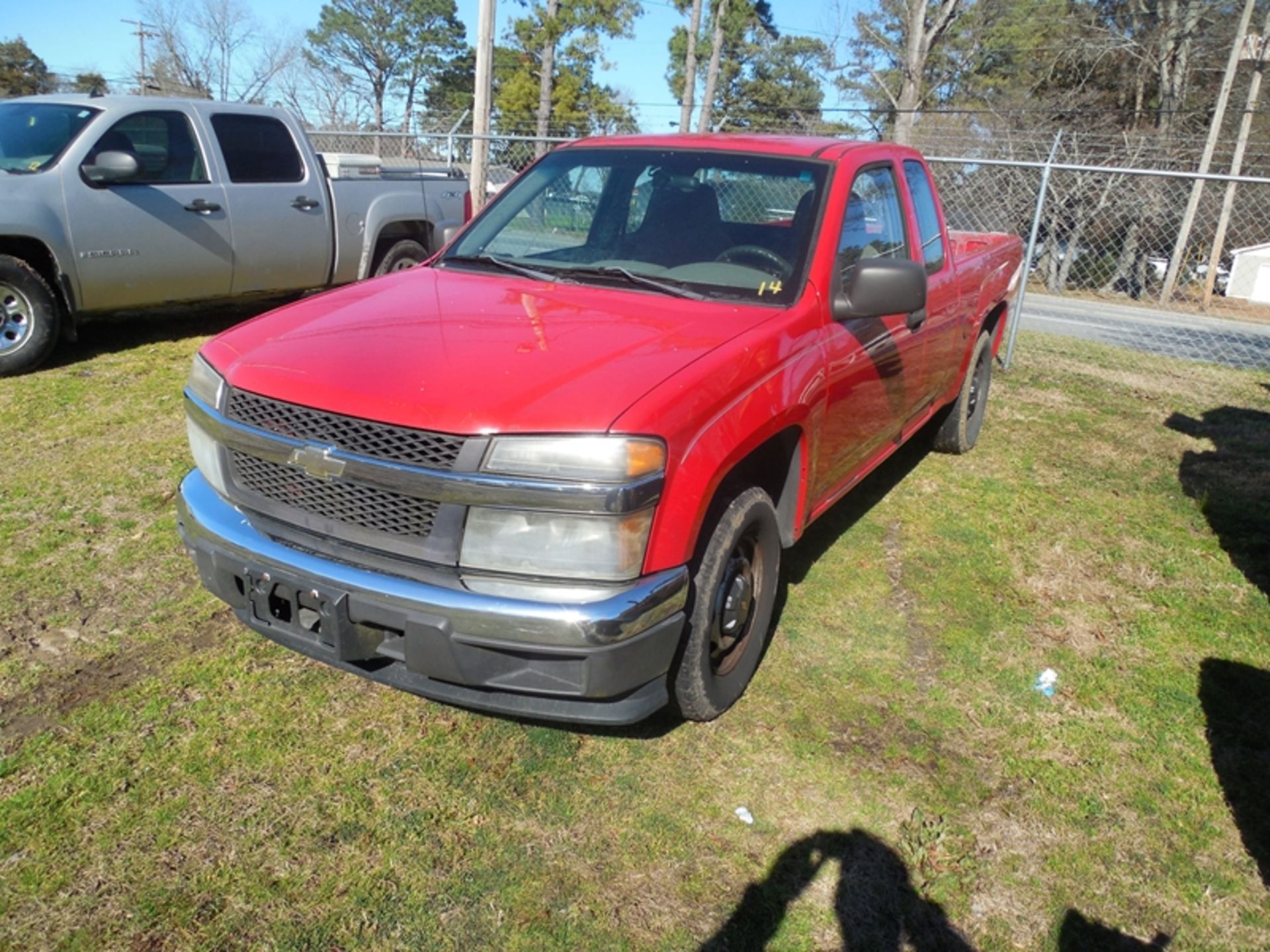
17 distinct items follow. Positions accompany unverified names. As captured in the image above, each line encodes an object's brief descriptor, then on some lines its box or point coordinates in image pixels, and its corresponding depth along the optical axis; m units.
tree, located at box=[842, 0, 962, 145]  23.48
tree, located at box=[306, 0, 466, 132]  50.56
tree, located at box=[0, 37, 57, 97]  41.12
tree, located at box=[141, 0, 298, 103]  33.81
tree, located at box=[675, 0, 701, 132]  32.94
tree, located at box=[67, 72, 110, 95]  34.06
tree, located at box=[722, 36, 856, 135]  41.38
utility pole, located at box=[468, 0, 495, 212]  9.21
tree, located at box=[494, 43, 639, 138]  36.03
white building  20.11
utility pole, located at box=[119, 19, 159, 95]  38.80
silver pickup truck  6.05
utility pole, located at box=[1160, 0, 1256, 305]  17.61
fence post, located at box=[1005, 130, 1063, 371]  7.98
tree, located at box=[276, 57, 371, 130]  30.98
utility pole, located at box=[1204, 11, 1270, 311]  17.83
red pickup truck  2.30
